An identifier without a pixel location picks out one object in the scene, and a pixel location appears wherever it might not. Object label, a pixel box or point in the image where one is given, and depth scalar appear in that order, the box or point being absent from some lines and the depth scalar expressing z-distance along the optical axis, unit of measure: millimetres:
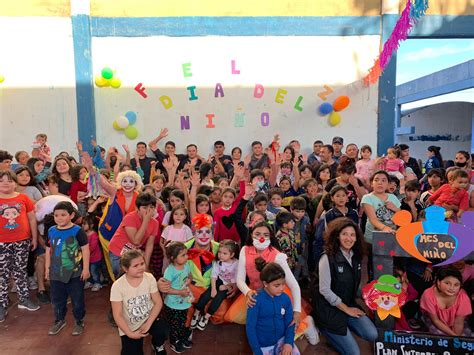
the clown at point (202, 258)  3773
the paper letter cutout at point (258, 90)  8430
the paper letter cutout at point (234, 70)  8352
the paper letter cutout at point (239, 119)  8547
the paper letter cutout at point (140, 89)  8352
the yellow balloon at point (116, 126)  8406
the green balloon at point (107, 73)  8203
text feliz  8359
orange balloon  8383
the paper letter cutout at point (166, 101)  8430
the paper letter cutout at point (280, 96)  8469
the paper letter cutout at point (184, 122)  8500
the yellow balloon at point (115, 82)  8289
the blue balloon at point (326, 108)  8430
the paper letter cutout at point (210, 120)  8531
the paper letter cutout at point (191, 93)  8383
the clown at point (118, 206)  4109
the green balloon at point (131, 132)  8430
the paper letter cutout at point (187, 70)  8320
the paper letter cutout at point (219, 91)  8406
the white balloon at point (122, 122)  8312
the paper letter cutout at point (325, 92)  8477
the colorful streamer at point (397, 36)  7125
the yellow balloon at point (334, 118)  8547
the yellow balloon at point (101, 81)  8266
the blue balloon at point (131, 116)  8398
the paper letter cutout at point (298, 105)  8508
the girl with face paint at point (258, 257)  3379
